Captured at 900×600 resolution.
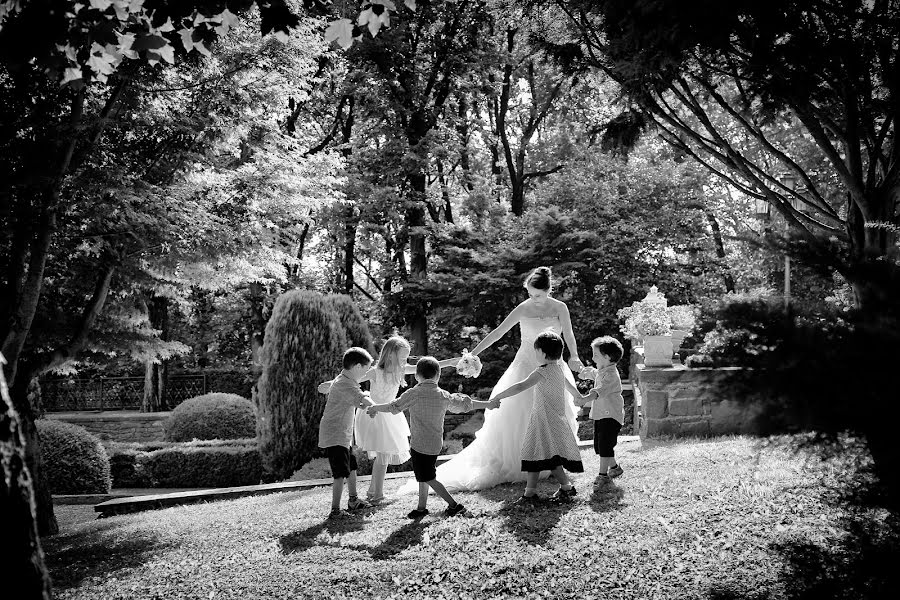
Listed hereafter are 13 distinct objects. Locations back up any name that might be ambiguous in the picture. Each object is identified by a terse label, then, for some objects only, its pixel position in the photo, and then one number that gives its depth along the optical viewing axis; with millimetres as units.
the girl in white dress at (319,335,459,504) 6926
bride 7031
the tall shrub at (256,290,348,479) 12695
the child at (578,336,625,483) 6832
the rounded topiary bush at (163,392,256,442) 14930
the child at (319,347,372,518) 6500
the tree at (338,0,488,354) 20141
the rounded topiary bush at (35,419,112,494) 12453
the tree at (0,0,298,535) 6531
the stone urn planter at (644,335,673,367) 10305
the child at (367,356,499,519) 5883
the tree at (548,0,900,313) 5914
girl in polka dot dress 6059
